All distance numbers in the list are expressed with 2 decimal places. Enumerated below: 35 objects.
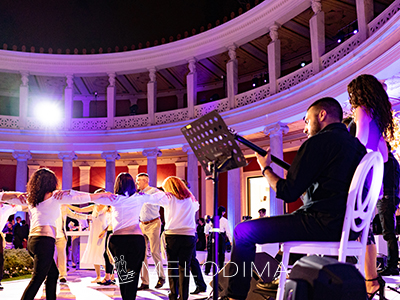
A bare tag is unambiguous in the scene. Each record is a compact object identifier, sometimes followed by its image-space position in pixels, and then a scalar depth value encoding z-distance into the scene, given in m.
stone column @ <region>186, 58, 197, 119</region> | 16.06
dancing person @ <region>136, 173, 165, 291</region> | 6.95
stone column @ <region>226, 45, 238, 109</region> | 15.06
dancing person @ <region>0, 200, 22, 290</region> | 4.99
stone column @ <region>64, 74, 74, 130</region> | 17.52
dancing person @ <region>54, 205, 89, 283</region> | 7.29
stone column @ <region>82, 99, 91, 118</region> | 20.59
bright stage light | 19.87
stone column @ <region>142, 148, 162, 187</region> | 17.05
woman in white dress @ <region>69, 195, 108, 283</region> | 7.49
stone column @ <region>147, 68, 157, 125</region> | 17.02
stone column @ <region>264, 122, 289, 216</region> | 13.15
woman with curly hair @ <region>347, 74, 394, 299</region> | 3.04
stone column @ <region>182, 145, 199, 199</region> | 16.31
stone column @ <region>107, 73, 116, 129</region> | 17.45
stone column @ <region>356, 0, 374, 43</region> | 10.20
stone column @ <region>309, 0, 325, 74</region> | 12.02
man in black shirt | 2.46
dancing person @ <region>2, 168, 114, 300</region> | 3.85
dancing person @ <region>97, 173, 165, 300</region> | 4.31
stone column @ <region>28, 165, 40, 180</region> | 20.59
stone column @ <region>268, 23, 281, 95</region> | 13.54
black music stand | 3.23
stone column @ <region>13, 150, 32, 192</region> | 17.08
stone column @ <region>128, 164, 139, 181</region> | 21.00
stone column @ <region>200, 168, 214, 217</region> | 18.39
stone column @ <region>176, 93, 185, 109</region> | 19.67
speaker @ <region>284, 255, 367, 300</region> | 1.78
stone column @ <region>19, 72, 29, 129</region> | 17.16
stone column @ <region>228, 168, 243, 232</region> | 15.12
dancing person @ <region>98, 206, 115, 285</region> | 7.08
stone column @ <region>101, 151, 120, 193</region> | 17.23
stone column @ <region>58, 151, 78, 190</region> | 17.38
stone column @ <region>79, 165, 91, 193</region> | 20.86
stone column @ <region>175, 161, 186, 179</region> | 20.06
